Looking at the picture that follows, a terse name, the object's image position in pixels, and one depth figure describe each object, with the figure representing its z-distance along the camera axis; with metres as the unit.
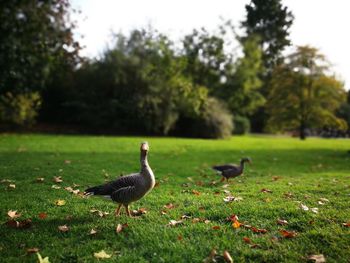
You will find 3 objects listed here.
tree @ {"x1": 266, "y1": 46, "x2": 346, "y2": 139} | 36.00
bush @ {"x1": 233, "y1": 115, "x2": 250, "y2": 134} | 41.22
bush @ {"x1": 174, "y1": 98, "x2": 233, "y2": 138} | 31.58
